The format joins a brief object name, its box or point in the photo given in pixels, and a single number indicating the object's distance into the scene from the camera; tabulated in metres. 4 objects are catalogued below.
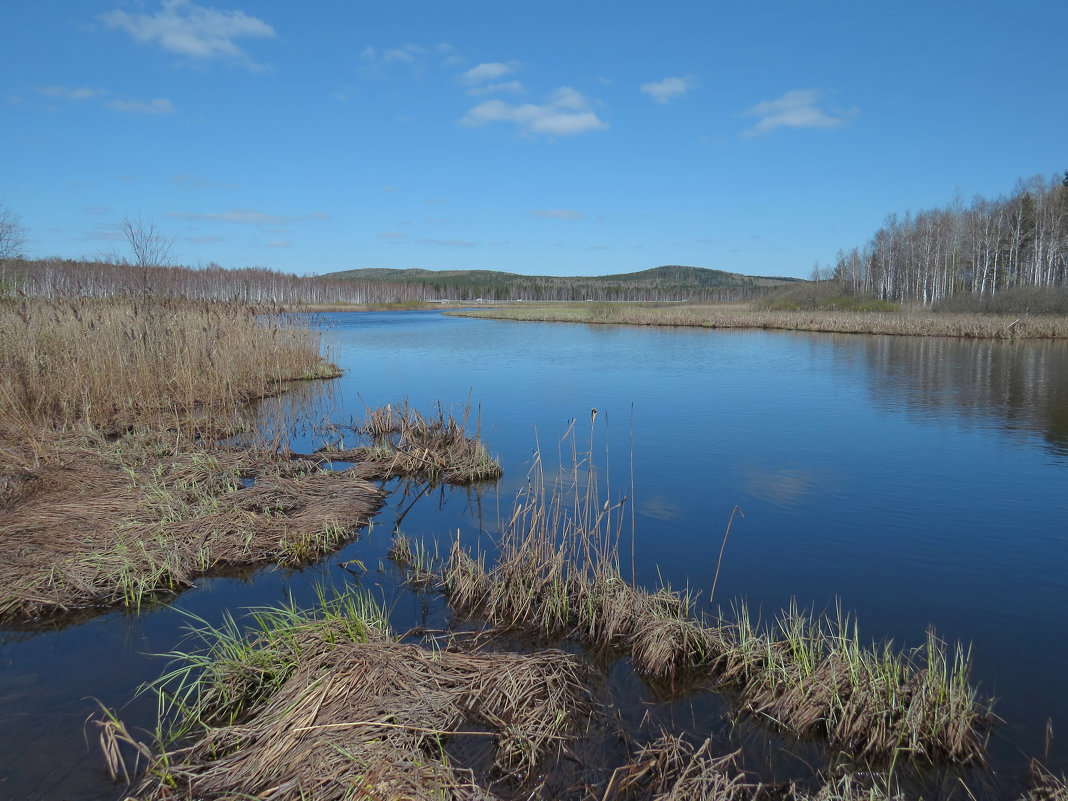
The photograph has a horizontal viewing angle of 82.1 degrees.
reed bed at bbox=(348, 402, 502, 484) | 8.08
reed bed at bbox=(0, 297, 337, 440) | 9.35
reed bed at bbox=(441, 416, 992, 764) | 3.14
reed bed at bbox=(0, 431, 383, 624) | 4.70
